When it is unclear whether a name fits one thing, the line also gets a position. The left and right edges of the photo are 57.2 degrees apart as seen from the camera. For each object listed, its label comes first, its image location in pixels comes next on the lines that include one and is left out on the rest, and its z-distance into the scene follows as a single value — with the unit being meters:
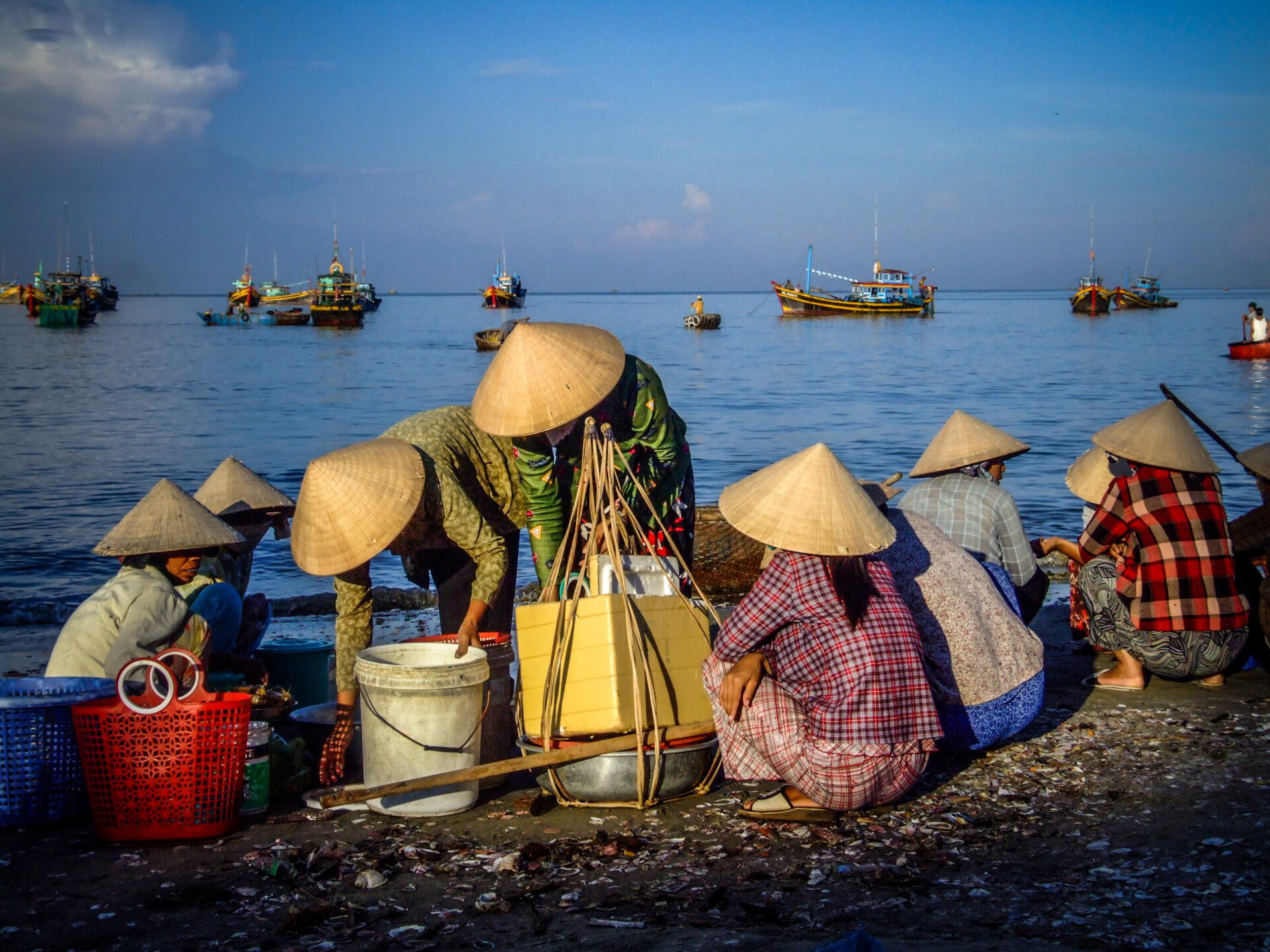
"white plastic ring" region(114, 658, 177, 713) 3.23
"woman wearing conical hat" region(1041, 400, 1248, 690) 4.46
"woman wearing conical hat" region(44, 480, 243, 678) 3.82
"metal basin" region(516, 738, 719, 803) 3.48
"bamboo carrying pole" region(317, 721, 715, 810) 3.31
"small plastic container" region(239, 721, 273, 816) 3.54
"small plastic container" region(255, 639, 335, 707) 4.86
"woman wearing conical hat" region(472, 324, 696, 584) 3.91
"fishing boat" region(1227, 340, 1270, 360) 34.06
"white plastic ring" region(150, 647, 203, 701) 3.29
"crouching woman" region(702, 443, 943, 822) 3.21
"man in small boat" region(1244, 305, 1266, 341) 33.84
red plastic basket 3.29
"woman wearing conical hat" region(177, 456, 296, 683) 4.52
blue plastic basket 3.45
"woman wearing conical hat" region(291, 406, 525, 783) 3.76
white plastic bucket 3.49
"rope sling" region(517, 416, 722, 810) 3.41
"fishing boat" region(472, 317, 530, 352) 45.09
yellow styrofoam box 3.42
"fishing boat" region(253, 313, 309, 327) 71.38
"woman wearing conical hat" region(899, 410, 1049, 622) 4.48
